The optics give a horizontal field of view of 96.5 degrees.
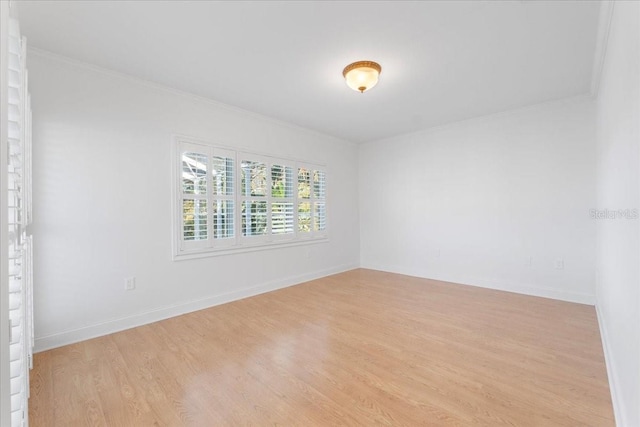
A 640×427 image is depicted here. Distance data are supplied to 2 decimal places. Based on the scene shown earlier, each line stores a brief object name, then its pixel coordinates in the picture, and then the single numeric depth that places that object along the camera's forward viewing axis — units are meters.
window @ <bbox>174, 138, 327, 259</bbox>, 3.29
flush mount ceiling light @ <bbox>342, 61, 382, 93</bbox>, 2.62
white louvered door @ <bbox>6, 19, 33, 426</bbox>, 0.97
